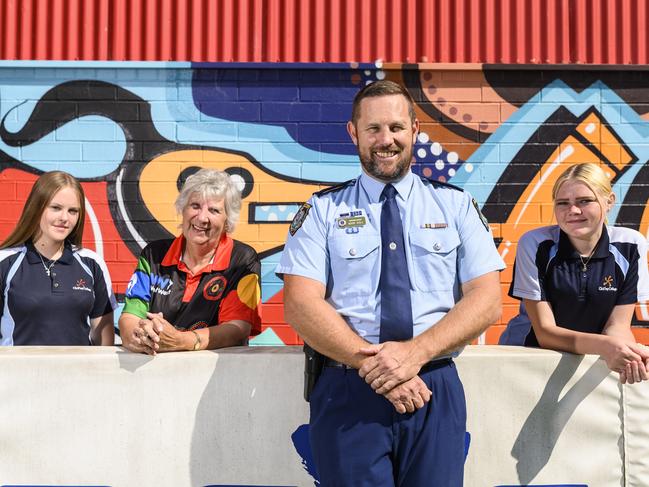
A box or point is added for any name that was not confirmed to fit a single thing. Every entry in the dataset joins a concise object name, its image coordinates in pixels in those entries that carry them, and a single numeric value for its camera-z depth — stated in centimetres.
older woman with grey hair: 281
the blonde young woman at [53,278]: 300
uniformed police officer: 196
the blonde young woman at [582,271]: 270
